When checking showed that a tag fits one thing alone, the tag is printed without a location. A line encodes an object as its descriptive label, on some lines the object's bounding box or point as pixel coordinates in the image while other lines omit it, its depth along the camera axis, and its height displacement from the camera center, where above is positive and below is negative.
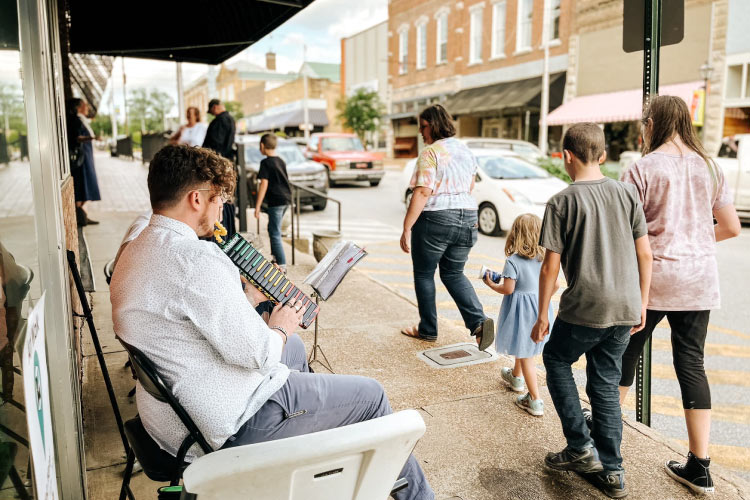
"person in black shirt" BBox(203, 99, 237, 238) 8.71 +0.41
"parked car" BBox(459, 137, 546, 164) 14.22 +0.29
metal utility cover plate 4.56 -1.52
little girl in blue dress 3.73 -0.89
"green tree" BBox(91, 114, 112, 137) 78.97 +4.62
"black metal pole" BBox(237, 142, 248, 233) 9.64 -0.44
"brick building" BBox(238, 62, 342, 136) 53.06 +4.84
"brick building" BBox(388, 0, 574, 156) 25.58 +4.66
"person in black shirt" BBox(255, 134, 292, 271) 7.58 -0.38
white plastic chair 1.52 -0.79
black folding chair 1.95 -1.00
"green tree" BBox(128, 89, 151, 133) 62.04 +5.87
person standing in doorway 8.41 +0.04
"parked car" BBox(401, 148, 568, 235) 10.30 -0.54
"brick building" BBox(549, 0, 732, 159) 18.58 +2.99
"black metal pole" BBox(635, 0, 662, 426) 3.51 +0.56
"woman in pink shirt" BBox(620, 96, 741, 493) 2.95 -0.43
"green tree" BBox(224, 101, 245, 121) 62.67 +5.26
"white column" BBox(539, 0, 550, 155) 23.69 +2.32
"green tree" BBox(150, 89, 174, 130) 54.94 +5.25
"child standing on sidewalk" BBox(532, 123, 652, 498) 2.76 -0.62
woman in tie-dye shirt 4.55 -0.44
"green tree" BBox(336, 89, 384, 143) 36.19 +2.70
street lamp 17.17 +2.24
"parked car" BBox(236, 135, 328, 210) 13.25 -0.30
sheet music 3.67 -0.67
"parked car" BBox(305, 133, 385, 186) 18.52 +0.00
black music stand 4.44 -1.48
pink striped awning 19.73 +1.81
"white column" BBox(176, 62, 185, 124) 15.46 +1.59
